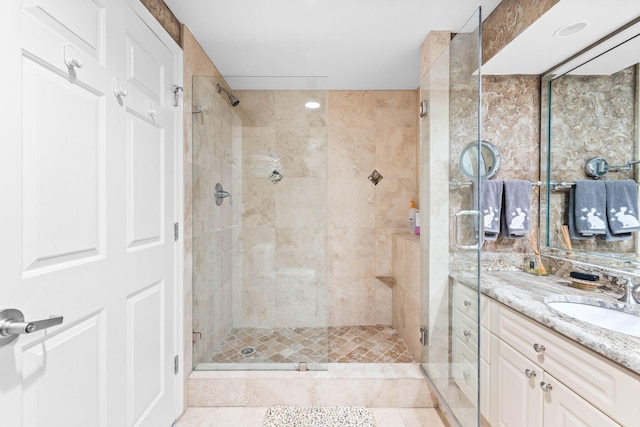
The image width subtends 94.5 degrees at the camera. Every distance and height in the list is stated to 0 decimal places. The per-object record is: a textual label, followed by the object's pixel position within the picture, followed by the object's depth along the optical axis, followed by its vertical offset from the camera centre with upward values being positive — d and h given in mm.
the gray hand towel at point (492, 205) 1914 +34
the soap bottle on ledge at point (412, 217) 2820 -70
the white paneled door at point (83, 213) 833 -11
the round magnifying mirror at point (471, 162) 1426 +247
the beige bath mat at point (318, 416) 1783 -1283
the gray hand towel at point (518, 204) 1916 +41
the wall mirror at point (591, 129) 1451 +457
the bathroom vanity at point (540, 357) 912 -571
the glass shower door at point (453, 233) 1458 -133
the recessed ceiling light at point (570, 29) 1440 +913
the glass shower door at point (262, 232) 2072 -158
